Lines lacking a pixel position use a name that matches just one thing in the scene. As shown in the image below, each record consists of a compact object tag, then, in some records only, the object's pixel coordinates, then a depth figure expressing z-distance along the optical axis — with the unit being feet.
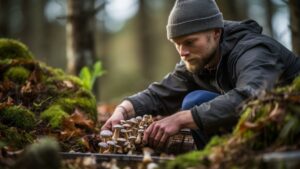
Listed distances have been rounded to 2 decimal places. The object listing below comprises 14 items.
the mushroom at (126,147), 13.78
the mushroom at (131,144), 13.74
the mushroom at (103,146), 13.58
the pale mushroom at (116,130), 14.17
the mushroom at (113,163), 10.32
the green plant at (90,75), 23.21
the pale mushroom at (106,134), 13.93
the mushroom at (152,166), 9.88
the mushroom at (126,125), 14.40
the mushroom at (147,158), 10.43
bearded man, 12.77
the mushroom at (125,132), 14.37
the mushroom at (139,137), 13.76
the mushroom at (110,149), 13.67
